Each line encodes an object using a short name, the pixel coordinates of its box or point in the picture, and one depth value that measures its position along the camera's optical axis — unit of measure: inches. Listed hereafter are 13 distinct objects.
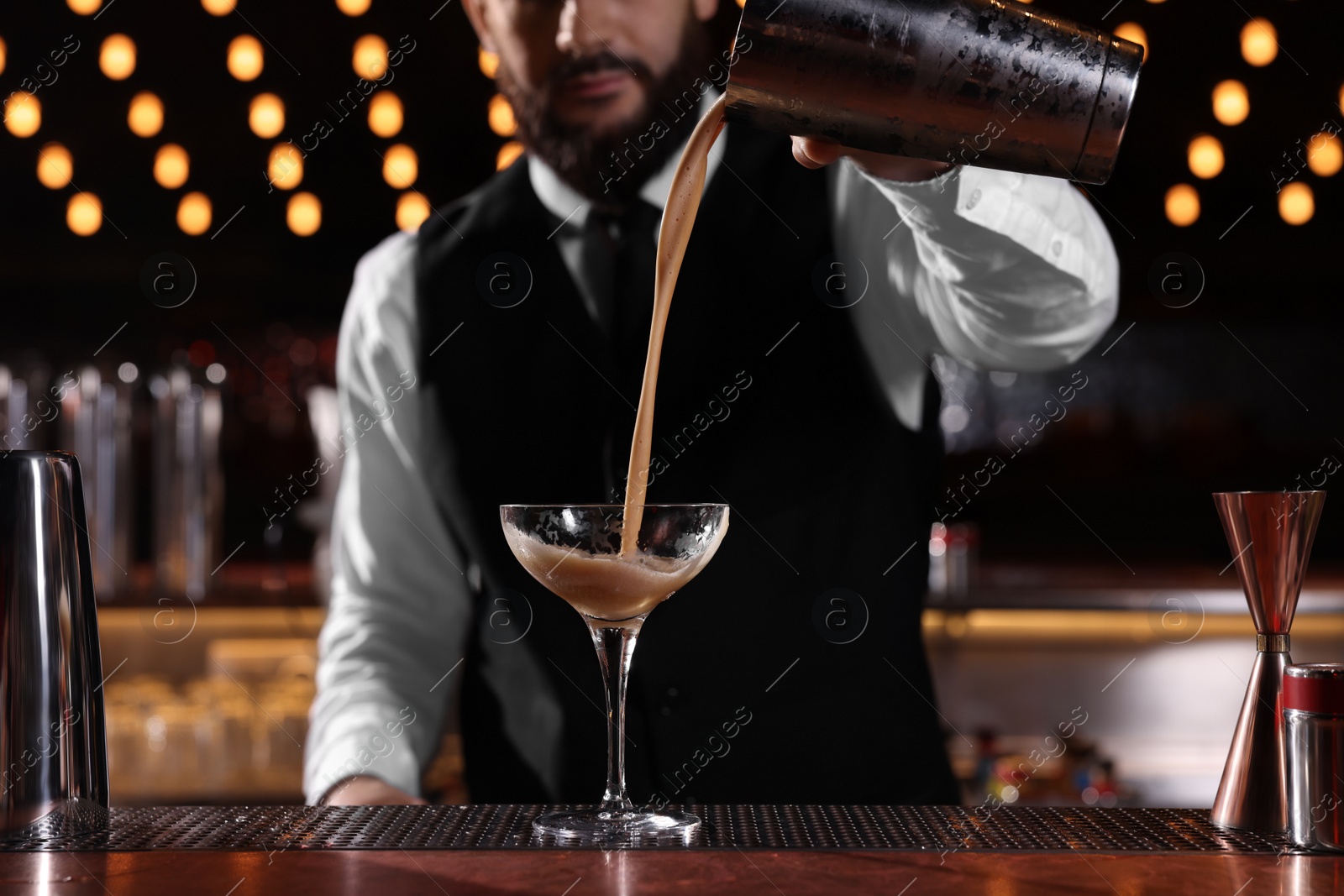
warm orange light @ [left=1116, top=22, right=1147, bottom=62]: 110.7
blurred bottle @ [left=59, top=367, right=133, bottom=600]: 114.2
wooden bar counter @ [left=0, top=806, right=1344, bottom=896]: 31.5
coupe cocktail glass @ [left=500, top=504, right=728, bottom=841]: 37.6
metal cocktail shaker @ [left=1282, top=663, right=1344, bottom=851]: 34.1
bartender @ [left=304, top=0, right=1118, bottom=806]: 67.9
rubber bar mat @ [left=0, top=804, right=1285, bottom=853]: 35.6
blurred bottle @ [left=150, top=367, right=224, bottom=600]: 116.2
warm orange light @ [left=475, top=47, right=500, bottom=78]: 110.7
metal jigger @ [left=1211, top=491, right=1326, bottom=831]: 36.2
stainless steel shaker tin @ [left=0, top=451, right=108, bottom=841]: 36.0
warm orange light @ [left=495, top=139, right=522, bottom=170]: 114.3
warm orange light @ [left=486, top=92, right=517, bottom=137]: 110.4
